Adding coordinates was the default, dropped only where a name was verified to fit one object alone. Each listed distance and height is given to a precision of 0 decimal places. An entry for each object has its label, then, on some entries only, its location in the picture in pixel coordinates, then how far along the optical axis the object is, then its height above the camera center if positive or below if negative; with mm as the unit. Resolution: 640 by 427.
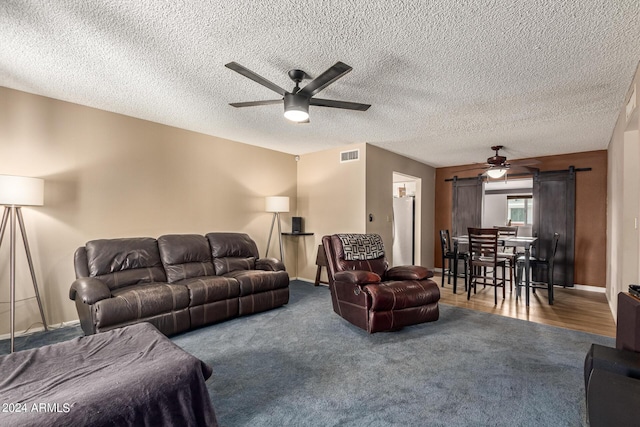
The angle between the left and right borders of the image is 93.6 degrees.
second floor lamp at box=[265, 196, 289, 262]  4926 +188
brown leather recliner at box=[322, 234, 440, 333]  2955 -747
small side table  5156 -797
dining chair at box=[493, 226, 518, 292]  4535 -577
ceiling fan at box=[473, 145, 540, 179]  4809 +838
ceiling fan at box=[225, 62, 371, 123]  2057 +946
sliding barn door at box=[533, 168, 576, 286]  5281 +51
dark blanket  1166 -764
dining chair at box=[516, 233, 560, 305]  4145 -682
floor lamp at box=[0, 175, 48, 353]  2586 +94
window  9477 +276
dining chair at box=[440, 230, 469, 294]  5077 -648
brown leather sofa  2725 -742
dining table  3993 -383
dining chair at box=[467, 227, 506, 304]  4241 -424
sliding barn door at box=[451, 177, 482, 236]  6246 +272
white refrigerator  6588 -395
